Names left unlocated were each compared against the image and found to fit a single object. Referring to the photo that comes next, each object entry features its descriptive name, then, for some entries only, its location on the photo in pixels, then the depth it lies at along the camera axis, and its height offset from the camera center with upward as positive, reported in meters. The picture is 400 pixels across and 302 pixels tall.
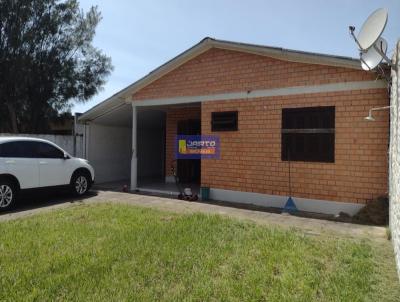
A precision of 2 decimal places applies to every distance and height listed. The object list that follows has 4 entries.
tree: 14.74 +4.26
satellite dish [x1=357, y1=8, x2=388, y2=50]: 4.83 +1.93
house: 6.99 +0.73
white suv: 7.64 -0.58
